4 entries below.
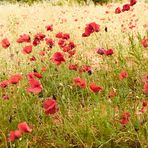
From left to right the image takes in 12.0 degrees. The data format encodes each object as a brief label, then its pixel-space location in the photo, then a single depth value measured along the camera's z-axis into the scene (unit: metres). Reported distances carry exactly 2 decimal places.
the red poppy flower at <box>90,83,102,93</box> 4.43
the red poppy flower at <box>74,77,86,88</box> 4.63
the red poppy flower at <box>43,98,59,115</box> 3.98
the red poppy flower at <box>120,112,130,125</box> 4.34
